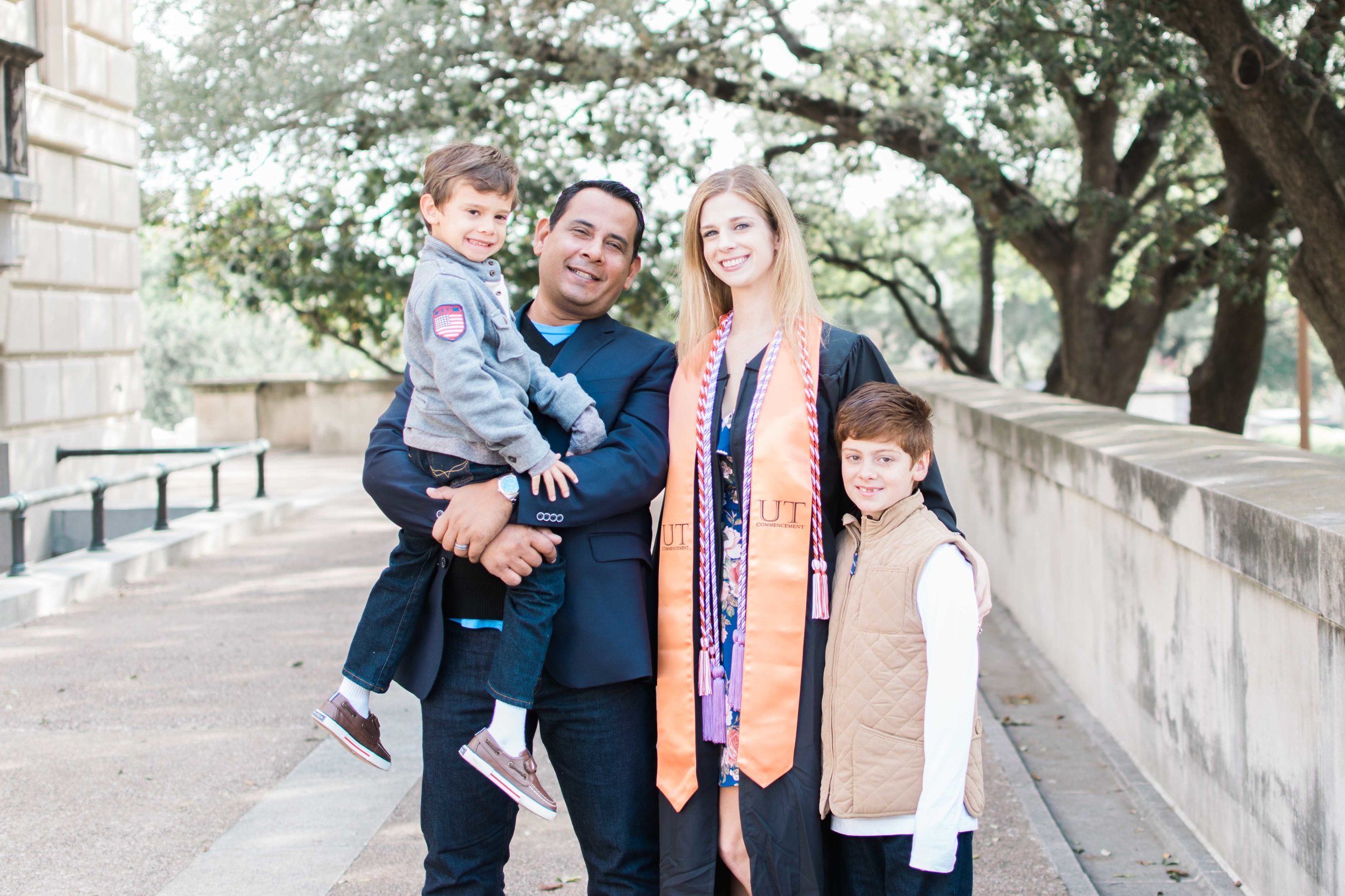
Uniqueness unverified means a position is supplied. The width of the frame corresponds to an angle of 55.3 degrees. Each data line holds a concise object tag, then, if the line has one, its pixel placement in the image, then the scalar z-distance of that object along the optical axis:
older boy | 2.58
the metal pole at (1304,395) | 16.19
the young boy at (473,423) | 2.80
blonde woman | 2.78
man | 2.83
